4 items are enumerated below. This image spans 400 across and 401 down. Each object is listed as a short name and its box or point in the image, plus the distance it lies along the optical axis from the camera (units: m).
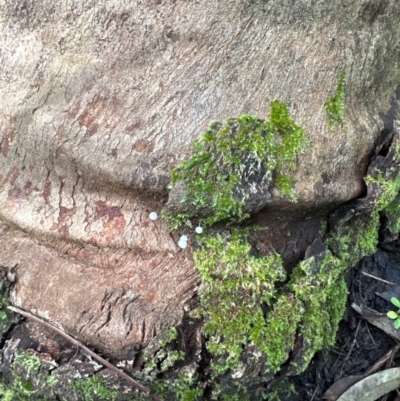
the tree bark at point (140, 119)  0.41
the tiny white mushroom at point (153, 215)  0.43
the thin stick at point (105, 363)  0.40
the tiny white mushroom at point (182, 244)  0.43
